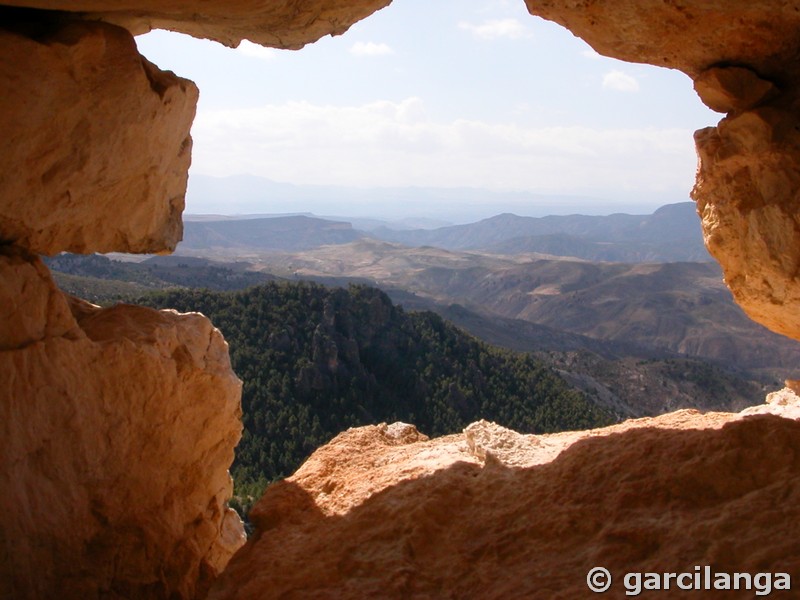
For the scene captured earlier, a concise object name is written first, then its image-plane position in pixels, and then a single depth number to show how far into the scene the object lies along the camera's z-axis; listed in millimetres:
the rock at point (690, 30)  7227
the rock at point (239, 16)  6898
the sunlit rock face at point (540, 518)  5211
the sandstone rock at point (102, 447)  5809
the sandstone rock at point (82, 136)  6270
